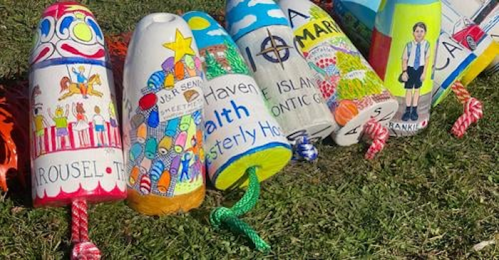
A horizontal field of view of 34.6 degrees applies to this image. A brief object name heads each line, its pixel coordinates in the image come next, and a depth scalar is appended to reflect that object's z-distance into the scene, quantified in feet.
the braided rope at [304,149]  9.93
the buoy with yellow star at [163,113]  8.50
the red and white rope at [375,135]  10.32
